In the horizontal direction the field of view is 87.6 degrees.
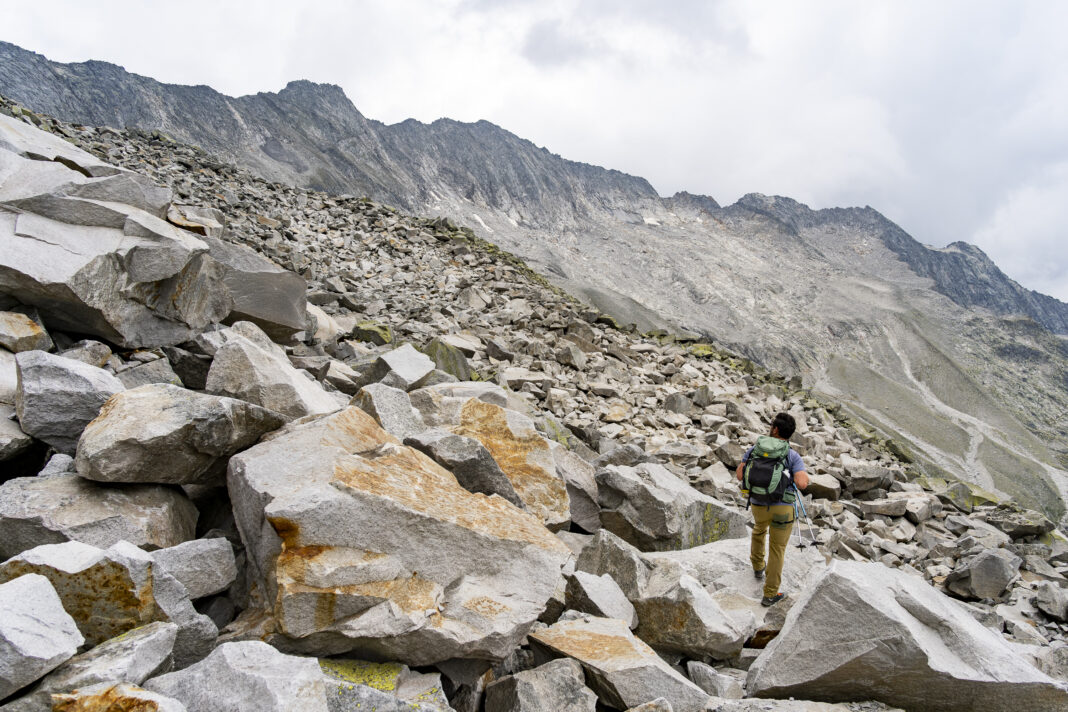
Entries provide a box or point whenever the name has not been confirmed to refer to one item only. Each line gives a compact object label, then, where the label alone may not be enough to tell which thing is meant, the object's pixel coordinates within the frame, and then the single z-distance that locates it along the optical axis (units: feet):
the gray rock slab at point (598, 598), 16.56
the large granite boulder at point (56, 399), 15.03
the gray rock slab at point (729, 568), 22.63
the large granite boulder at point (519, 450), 22.08
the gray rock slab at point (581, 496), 24.90
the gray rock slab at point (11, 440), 14.73
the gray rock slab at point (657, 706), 11.59
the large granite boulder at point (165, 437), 13.69
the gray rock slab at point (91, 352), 21.35
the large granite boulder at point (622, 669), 12.91
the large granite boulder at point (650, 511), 24.71
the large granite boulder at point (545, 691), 12.37
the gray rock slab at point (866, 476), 42.55
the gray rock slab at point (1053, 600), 26.08
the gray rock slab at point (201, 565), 12.60
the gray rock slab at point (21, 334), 19.08
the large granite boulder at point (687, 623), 16.11
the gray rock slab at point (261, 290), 33.30
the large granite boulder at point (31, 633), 8.37
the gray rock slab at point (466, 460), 18.16
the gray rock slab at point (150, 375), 21.03
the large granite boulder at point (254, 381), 19.36
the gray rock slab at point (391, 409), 20.04
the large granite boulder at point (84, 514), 12.62
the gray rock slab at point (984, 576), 28.43
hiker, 21.54
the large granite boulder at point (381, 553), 12.19
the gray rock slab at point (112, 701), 8.29
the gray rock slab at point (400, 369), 30.37
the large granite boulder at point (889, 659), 13.14
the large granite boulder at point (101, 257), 21.40
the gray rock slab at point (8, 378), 16.70
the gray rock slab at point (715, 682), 14.74
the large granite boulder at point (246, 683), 9.00
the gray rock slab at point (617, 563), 18.17
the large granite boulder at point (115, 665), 8.67
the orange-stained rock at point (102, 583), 10.34
